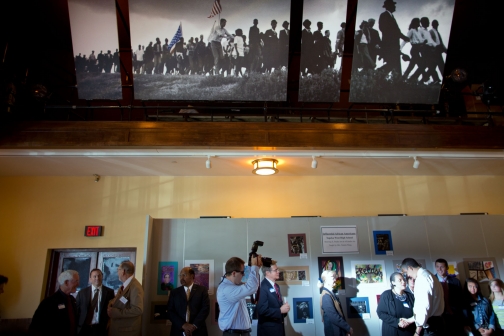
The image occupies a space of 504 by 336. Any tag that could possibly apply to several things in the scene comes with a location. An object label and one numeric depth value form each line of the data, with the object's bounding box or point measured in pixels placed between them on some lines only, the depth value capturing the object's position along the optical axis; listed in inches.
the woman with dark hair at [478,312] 207.9
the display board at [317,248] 230.2
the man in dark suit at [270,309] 176.4
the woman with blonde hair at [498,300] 212.1
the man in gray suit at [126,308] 176.9
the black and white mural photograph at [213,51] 243.6
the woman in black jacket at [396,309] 179.5
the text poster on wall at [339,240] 247.1
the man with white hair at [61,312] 155.6
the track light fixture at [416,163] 243.8
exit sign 264.5
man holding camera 146.0
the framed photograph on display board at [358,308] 231.5
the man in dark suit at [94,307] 184.9
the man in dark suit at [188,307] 187.5
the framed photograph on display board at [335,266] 239.6
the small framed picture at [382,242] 250.4
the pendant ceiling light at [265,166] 243.6
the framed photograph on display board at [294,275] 236.5
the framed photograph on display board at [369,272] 240.7
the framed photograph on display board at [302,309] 228.4
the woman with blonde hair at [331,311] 175.9
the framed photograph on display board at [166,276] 226.1
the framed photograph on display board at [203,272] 232.7
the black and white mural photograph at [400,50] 253.9
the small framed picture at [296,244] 243.4
